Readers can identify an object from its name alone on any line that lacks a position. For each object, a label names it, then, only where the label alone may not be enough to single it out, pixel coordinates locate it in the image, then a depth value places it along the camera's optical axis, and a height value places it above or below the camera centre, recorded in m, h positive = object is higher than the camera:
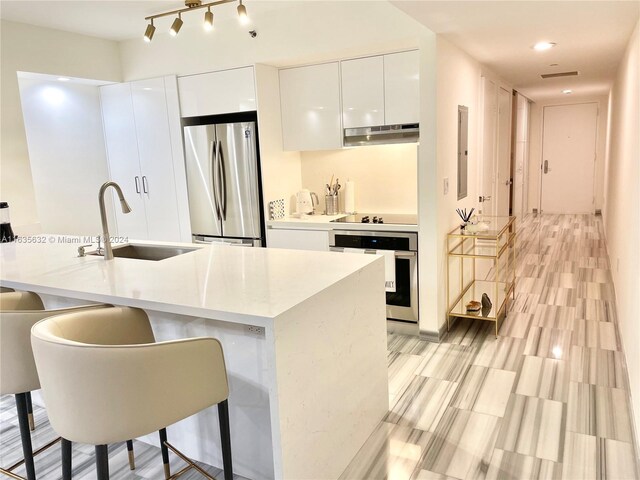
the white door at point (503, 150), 5.72 +0.10
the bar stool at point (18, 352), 1.91 -0.67
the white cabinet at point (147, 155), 4.49 +0.18
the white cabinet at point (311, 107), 3.98 +0.50
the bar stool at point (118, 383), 1.49 -0.67
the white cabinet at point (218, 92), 4.04 +0.67
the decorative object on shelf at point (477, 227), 3.73 -0.53
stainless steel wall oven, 3.70 -0.70
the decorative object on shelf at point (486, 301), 4.04 -1.20
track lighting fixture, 2.55 +0.80
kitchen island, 1.80 -0.69
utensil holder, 4.51 -0.35
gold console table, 3.72 -0.96
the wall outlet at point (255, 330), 2.02 -0.67
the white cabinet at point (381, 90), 3.63 +0.56
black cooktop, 3.89 -0.47
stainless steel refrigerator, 4.15 -0.06
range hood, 3.69 +0.22
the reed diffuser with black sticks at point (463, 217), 3.85 -0.46
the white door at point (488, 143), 4.89 +0.16
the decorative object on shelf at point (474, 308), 3.86 -1.19
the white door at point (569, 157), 9.38 -0.05
